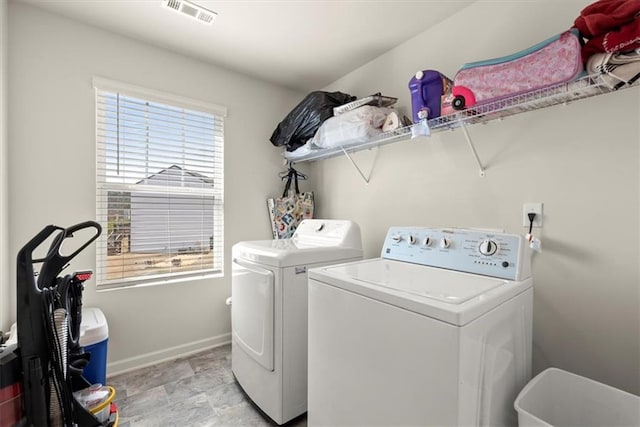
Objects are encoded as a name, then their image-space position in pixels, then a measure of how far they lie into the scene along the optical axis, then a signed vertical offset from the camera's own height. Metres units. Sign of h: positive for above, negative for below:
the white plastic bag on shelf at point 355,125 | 1.89 +0.57
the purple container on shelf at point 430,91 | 1.63 +0.68
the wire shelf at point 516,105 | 1.14 +0.49
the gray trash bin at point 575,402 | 0.99 -0.71
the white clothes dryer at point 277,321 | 1.55 -0.64
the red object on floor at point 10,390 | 0.87 -0.58
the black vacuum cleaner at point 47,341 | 0.92 -0.45
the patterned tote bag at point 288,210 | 2.67 -0.02
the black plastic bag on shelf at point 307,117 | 2.24 +0.74
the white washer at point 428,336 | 0.83 -0.43
